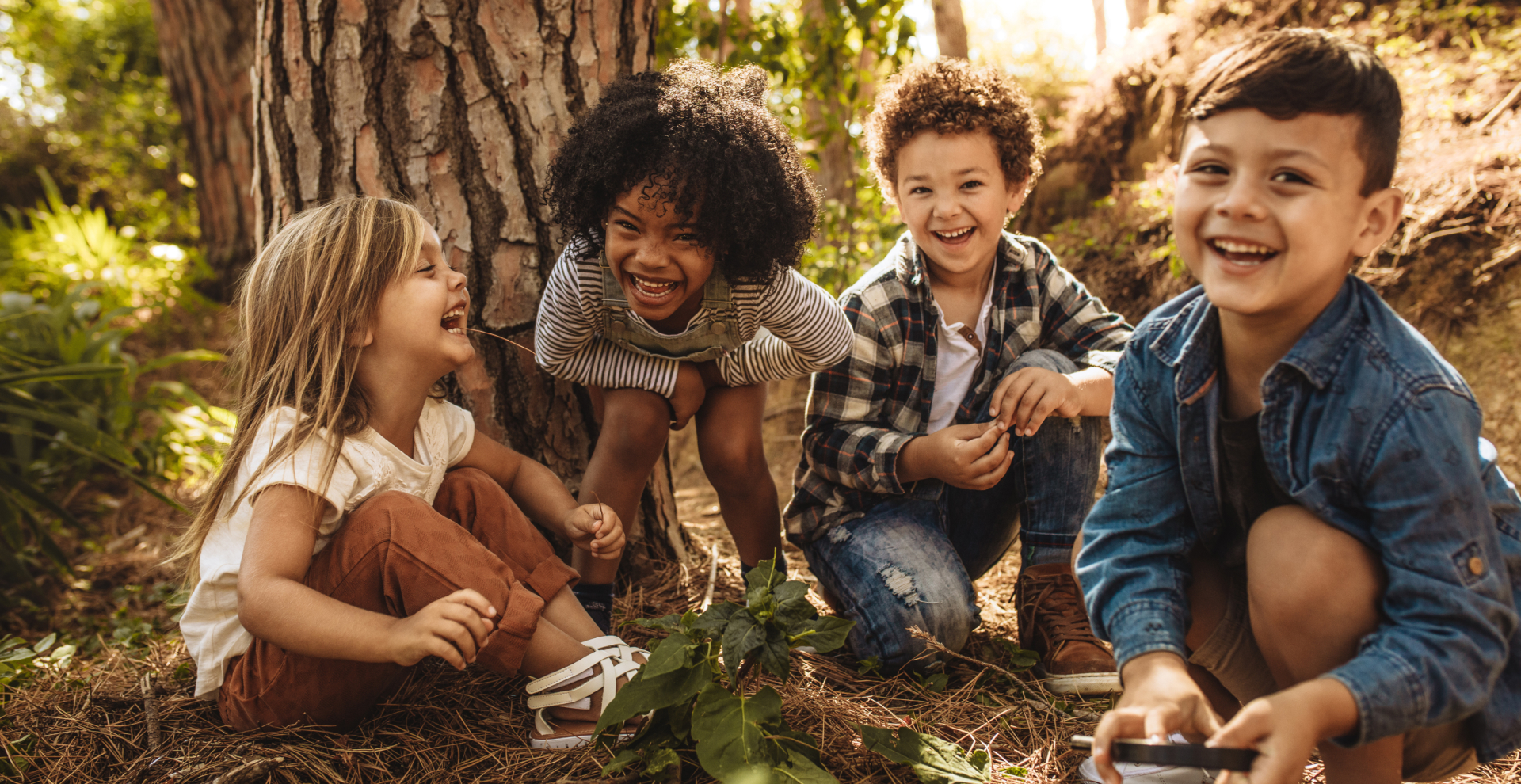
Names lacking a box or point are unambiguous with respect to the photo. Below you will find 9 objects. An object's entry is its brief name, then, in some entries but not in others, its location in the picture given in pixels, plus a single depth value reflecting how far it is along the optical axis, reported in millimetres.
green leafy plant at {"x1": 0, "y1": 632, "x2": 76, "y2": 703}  2016
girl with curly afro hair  1822
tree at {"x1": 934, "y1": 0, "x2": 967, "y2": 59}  4574
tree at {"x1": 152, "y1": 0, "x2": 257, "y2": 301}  4895
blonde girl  1466
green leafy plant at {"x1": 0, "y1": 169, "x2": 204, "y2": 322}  5371
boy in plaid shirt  1954
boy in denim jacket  1044
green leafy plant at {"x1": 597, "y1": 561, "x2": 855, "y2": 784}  1317
